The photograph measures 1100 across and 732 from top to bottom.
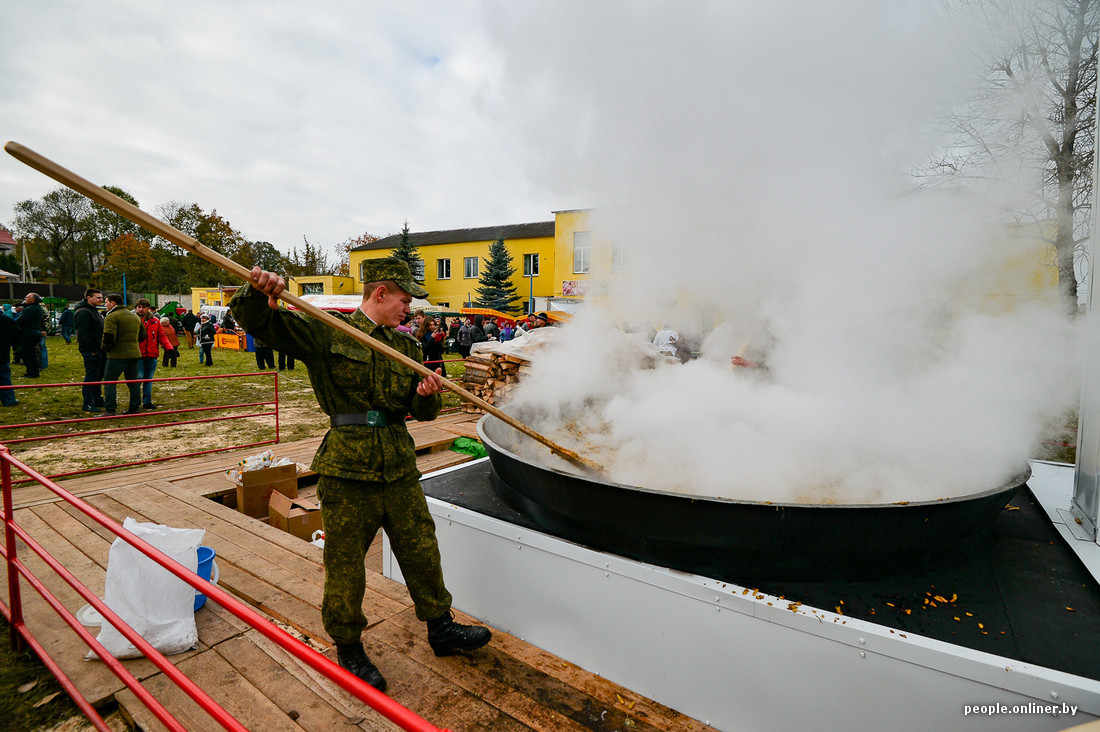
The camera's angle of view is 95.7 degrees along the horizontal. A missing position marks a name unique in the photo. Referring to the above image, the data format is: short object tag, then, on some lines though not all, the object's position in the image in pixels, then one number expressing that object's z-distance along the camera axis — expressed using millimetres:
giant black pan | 2146
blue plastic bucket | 2891
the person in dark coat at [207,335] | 14539
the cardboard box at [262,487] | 4625
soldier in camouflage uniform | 2268
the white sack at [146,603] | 2488
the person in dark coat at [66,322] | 15259
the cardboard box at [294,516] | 4141
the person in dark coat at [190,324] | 20125
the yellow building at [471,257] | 28766
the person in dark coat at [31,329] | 9945
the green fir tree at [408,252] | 30156
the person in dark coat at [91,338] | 8227
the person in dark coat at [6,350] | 8117
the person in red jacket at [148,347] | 8953
